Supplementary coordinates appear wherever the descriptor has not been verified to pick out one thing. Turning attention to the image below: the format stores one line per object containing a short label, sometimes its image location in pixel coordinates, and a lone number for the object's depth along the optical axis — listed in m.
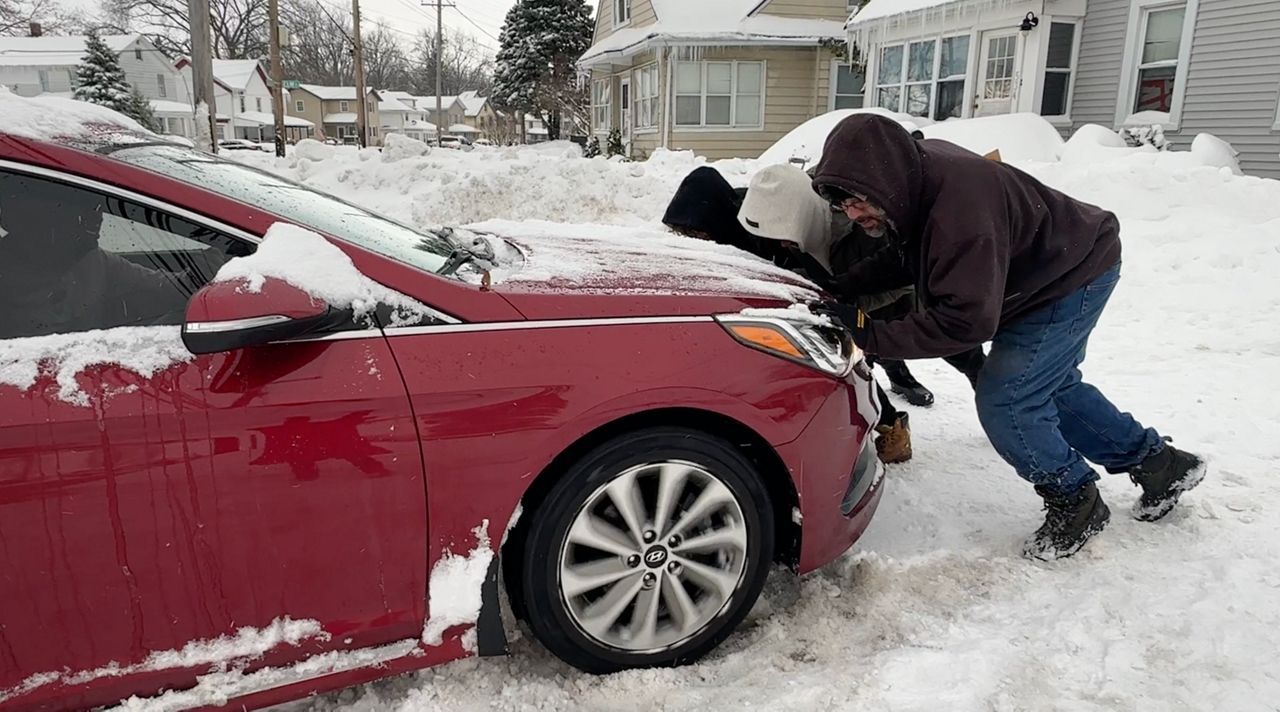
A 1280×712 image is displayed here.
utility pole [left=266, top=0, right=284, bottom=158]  18.56
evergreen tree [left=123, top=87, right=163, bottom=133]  34.56
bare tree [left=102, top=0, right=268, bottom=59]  56.75
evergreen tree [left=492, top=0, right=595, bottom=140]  35.50
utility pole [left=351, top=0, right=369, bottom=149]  27.92
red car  1.73
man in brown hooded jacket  2.50
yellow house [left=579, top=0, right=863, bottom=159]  20.19
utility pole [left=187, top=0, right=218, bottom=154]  11.84
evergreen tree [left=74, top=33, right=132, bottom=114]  35.41
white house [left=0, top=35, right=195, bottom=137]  46.78
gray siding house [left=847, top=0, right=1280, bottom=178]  10.57
